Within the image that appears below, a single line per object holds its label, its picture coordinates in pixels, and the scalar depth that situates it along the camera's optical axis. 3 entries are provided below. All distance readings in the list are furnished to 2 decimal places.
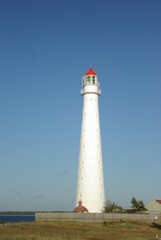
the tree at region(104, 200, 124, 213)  65.11
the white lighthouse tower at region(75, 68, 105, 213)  62.69
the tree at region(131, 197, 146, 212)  74.25
